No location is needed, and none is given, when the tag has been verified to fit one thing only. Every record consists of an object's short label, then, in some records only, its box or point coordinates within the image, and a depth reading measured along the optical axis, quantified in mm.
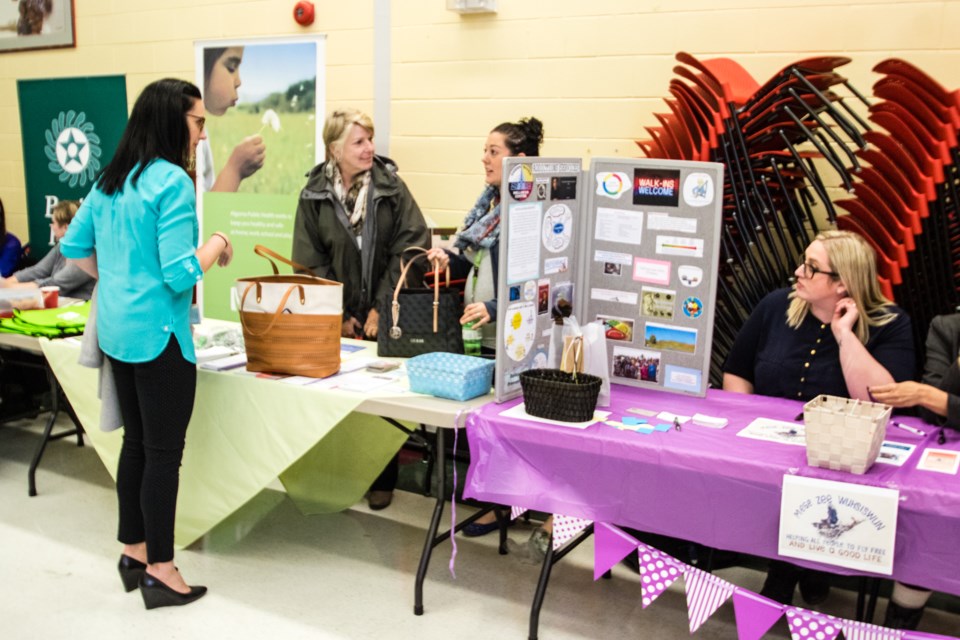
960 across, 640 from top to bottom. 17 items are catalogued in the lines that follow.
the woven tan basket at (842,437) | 2156
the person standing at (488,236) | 3104
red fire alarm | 4562
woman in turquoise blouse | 2639
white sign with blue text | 2088
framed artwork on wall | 5559
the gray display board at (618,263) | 2709
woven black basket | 2541
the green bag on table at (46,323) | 3568
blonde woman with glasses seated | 2652
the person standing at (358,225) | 3725
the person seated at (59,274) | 4496
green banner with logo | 5457
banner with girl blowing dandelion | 4680
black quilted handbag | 3100
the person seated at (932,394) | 2416
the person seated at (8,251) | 5258
